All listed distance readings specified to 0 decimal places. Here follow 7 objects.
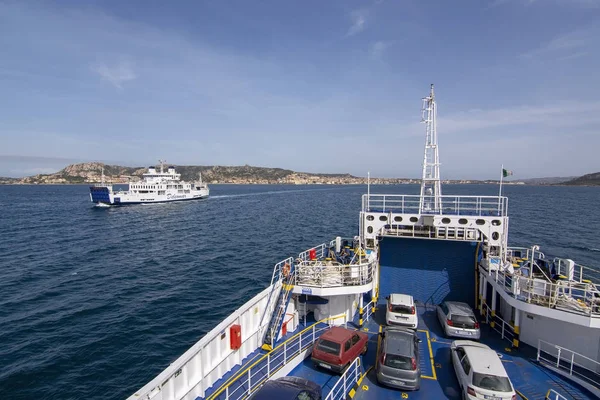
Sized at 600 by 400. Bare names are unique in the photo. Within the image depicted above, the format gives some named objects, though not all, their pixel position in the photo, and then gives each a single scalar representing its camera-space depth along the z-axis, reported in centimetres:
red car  1063
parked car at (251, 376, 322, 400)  792
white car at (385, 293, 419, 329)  1343
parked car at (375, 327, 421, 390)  984
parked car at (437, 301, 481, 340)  1287
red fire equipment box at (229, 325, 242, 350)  1070
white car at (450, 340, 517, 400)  872
